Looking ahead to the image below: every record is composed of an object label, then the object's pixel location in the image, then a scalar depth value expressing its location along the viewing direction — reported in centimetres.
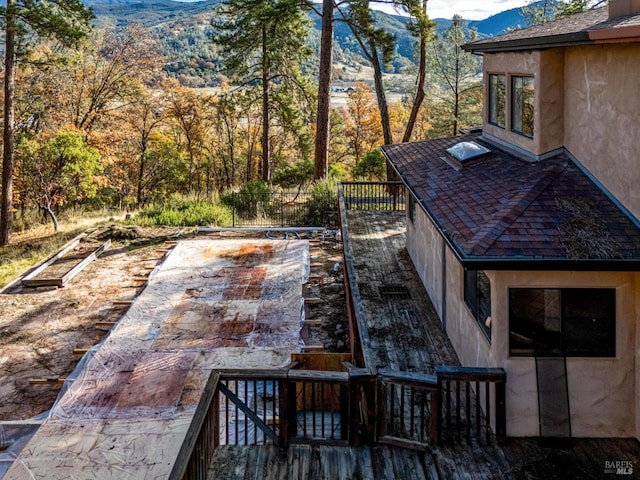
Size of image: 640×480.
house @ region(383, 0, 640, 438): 577
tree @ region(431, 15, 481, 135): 3253
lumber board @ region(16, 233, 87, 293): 1594
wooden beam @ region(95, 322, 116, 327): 1265
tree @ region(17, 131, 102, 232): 2355
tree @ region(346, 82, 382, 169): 4322
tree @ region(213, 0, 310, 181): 2640
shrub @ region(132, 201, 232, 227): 2205
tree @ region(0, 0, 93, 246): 2045
